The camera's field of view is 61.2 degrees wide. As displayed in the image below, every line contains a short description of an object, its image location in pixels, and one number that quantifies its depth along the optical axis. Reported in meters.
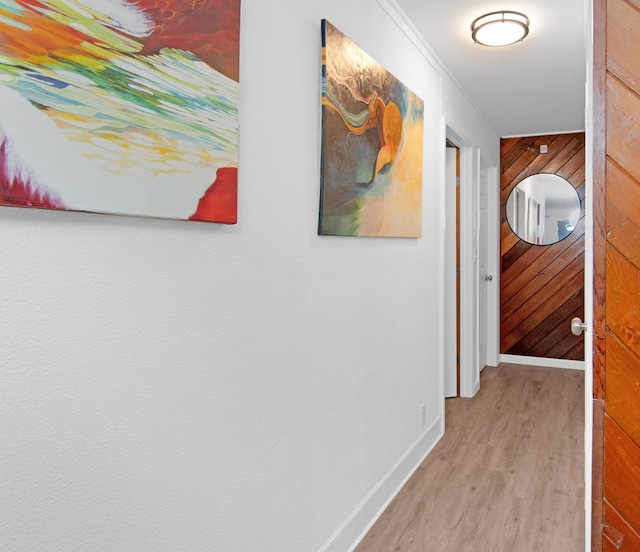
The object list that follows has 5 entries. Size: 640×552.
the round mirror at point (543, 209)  5.28
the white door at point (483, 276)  5.01
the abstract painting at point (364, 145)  1.94
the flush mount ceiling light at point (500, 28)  2.69
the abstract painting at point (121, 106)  0.91
